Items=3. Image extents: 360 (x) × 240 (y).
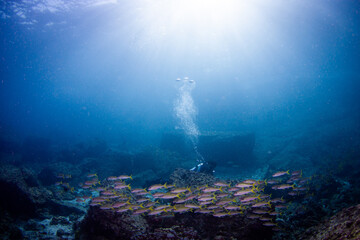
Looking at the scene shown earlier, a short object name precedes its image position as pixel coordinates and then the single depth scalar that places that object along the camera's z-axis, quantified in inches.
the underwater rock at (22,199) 295.0
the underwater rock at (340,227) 107.3
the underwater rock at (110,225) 176.9
